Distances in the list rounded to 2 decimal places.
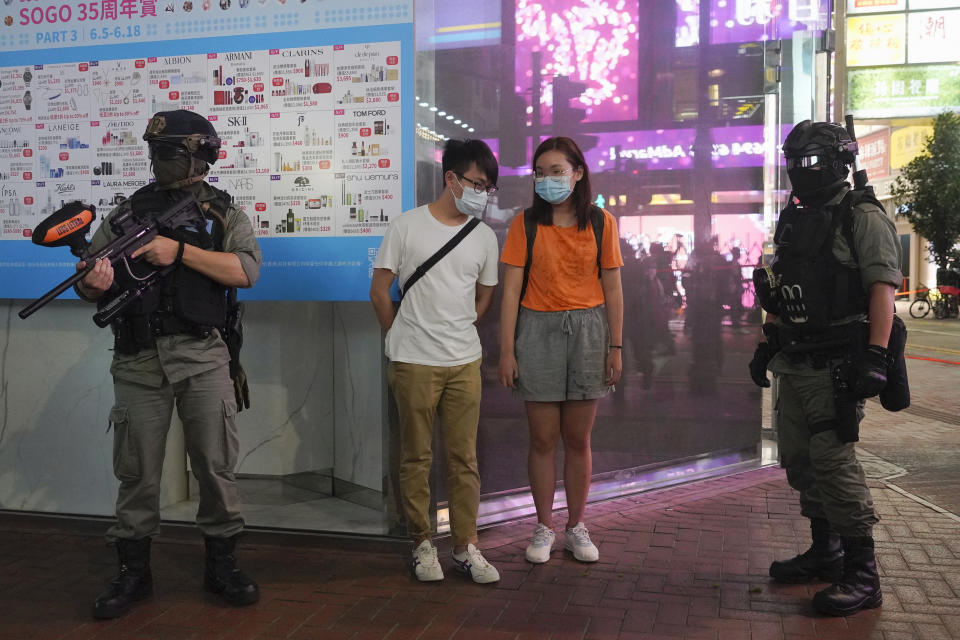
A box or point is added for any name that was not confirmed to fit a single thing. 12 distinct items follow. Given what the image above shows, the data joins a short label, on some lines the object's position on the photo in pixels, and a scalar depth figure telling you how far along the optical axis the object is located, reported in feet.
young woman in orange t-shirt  12.41
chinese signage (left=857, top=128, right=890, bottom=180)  102.68
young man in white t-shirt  11.76
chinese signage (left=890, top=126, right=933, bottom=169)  90.89
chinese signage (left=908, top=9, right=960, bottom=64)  44.78
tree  68.69
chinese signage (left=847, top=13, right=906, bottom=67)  45.21
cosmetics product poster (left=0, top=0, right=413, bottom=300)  13.24
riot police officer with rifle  10.94
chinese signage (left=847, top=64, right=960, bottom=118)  47.52
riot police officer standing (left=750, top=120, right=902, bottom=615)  10.51
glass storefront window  14.53
